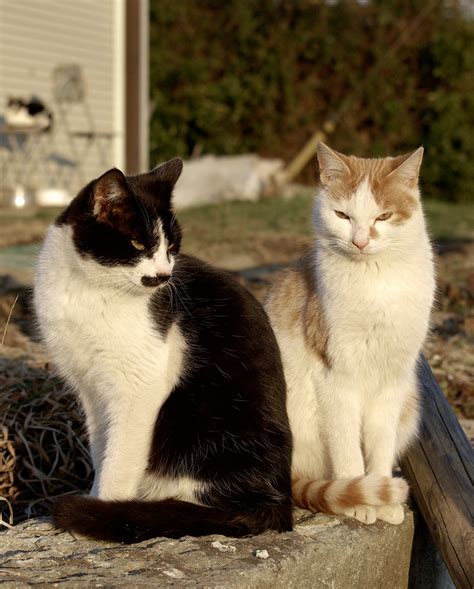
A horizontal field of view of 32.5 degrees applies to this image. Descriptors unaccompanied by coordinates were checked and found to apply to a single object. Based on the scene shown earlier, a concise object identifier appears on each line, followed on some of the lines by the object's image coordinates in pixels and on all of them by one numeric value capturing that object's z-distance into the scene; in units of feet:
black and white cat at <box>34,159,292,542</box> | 8.11
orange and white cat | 8.65
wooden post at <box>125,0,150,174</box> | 37.24
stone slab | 6.67
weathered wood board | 8.63
